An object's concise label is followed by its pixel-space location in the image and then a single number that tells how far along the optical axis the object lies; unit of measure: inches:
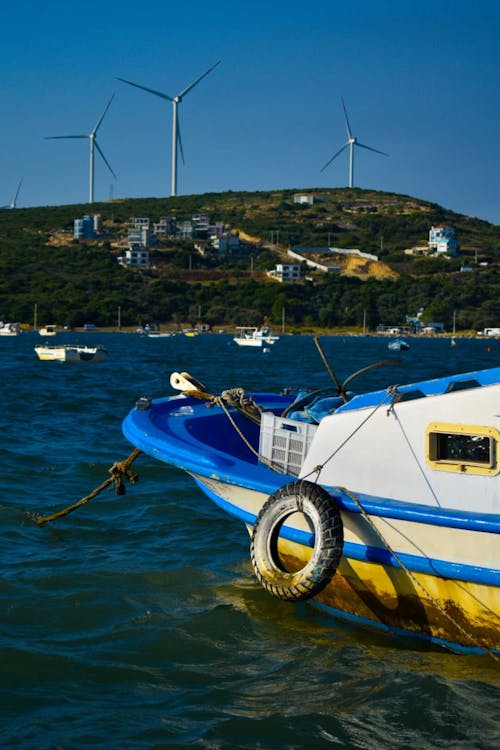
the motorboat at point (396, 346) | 3519.2
